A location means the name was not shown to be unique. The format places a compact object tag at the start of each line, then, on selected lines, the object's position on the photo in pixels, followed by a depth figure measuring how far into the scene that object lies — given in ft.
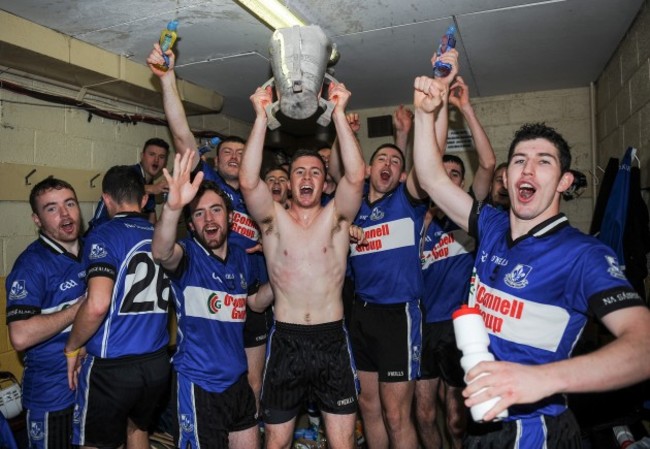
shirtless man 9.36
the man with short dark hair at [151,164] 16.17
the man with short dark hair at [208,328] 9.35
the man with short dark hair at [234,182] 10.74
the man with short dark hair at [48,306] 9.21
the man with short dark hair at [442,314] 11.89
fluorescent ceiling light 10.71
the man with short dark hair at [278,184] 13.78
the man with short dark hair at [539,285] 4.93
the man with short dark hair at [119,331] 9.11
